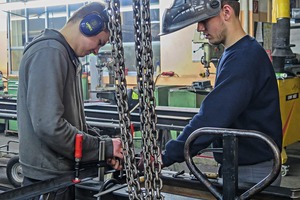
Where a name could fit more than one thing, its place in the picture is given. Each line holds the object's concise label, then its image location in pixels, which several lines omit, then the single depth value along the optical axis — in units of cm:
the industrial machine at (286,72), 371
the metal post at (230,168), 126
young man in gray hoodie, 136
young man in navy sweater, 141
